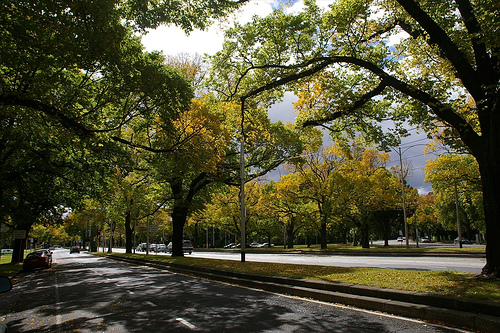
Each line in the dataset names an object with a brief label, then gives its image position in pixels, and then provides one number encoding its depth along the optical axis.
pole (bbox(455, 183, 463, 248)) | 31.77
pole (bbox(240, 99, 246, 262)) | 18.66
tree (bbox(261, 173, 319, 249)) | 39.03
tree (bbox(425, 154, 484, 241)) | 29.66
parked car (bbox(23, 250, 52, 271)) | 23.67
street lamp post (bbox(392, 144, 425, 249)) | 33.14
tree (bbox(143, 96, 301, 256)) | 14.92
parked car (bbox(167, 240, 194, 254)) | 48.25
